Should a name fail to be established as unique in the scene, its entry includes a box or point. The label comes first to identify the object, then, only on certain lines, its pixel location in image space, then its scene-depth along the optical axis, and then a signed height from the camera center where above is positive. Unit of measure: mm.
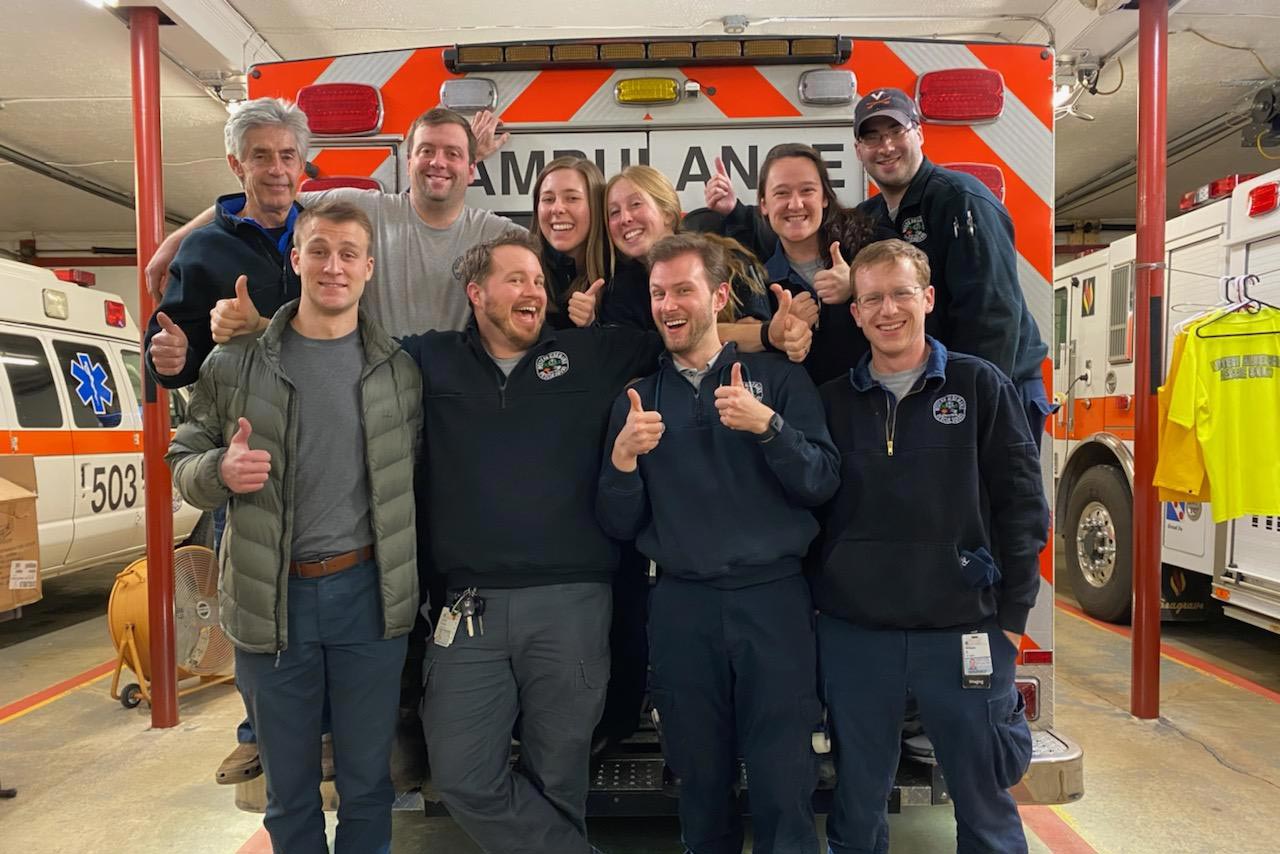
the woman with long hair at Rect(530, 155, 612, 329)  2773 +538
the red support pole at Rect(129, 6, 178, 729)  4969 -306
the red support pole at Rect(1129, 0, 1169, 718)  4879 +319
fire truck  5289 -118
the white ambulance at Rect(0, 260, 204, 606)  6758 -71
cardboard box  4270 -672
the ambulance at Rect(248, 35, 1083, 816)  3100 +1051
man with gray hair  2613 +462
